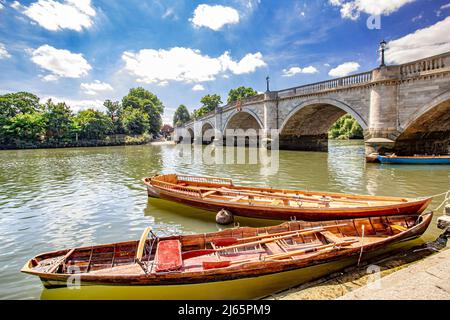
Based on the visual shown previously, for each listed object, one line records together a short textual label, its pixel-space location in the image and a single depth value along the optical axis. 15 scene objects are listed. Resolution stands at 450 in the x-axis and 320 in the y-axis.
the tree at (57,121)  55.56
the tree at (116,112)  68.69
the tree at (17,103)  55.25
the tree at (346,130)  60.47
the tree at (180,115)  105.02
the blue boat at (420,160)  17.09
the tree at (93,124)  60.56
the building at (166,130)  104.20
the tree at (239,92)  75.50
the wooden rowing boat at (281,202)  6.71
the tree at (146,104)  78.81
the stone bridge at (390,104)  16.94
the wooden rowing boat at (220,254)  4.40
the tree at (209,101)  84.44
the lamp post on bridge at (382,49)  18.34
